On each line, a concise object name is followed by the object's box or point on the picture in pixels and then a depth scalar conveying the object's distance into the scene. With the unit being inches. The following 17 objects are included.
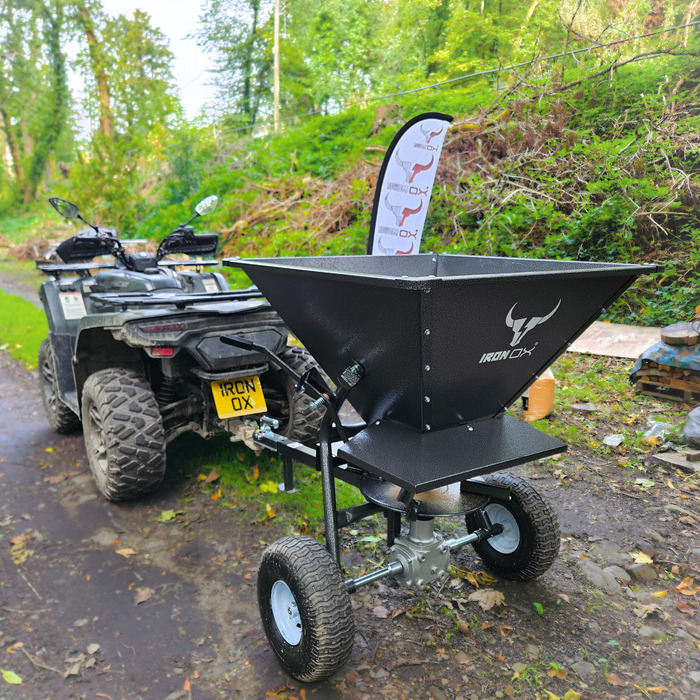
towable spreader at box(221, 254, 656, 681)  78.0
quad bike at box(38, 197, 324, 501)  132.1
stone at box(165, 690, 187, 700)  86.5
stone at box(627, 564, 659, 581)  115.6
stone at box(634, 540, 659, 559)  123.0
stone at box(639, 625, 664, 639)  99.0
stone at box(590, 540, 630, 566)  121.3
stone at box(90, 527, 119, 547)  129.6
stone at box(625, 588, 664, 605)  108.7
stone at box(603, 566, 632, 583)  116.0
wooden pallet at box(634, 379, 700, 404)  195.3
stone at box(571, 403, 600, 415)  197.3
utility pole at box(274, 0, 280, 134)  842.8
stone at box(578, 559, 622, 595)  112.7
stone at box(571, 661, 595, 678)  90.9
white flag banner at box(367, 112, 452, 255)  214.8
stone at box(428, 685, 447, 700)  86.2
